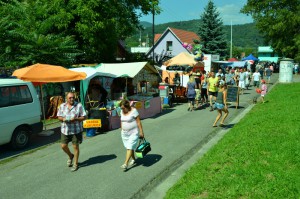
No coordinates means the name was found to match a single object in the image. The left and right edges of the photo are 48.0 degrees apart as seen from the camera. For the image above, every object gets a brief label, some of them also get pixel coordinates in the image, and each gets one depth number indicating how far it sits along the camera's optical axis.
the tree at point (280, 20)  44.46
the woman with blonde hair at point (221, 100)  11.95
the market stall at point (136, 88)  13.13
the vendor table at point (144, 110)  12.69
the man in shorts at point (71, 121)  7.57
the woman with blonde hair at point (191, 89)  16.40
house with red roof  53.84
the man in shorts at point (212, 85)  15.77
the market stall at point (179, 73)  20.22
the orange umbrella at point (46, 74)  11.10
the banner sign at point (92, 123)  11.52
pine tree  48.41
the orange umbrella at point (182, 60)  23.69
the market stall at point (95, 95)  12.07
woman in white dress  7.52
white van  9.44
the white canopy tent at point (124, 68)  15.35
